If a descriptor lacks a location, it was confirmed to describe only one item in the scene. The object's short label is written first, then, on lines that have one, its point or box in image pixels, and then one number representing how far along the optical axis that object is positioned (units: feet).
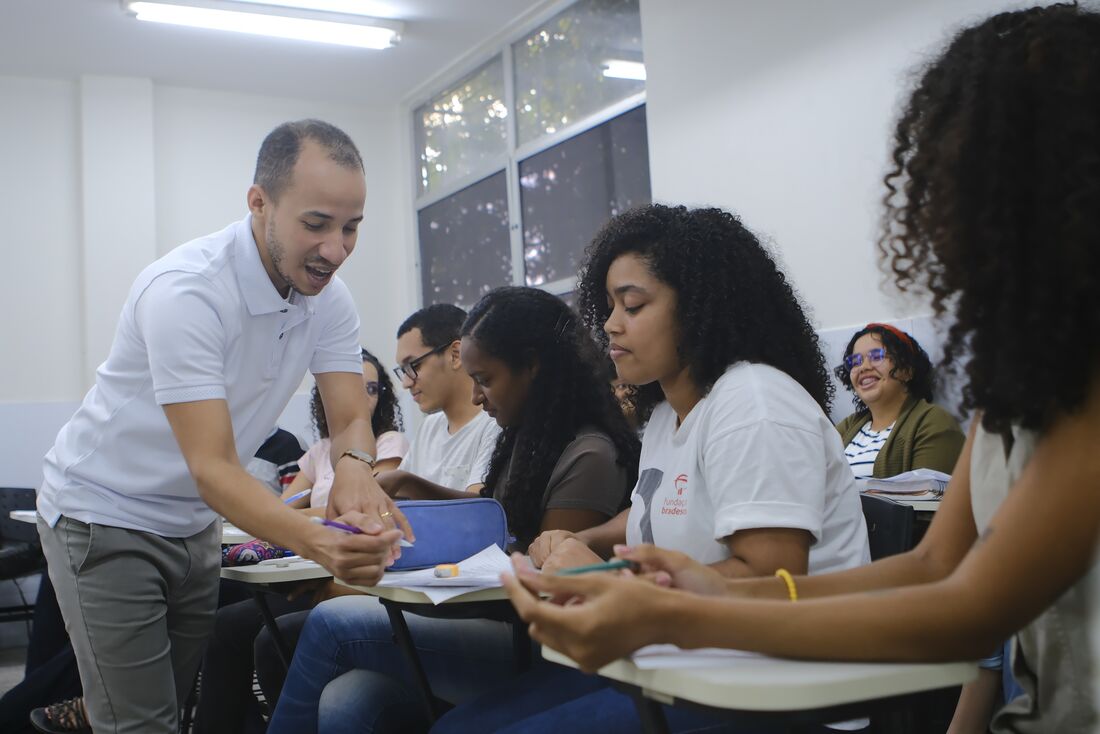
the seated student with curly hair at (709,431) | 4.13
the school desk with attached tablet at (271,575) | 6.22
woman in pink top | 11.27
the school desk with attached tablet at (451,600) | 4.84
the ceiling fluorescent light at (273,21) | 17.20
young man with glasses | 9.36
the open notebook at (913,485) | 8.91
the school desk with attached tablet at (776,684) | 2.50
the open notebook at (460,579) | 4.79
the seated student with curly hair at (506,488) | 5.81
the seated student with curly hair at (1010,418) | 2.57
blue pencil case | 5.72
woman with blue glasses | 11.03
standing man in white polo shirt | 5.35
